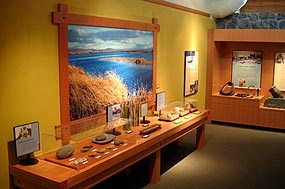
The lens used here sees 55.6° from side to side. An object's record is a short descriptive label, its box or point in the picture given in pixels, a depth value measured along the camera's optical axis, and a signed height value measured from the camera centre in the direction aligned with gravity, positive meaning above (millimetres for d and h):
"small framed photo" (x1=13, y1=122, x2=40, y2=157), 2574 -676
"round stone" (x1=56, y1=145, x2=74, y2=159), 2772 -855
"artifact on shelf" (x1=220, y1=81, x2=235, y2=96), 6453 -490
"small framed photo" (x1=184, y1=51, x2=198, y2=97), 5497 -70
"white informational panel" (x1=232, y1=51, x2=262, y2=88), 6515 +31
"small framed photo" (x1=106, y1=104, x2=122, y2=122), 3538 -573
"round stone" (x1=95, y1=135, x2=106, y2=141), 3201 -814
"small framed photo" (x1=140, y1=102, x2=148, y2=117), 3974 -587
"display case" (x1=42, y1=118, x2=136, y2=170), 2773 -845
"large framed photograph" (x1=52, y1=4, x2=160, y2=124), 3061 +101
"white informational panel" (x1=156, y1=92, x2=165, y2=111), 4317 -507
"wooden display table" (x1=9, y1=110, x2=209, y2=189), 2455 -986
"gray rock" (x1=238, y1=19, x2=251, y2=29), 6272 +1054
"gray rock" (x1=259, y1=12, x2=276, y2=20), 6057 +1214
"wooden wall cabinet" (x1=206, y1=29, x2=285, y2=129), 5941 -105
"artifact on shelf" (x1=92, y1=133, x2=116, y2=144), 3178 -826
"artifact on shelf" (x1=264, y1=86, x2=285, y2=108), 5963 -671
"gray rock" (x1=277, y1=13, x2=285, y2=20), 5972 +1178
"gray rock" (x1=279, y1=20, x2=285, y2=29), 5976 +1000
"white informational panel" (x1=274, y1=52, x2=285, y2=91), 6266 -15
